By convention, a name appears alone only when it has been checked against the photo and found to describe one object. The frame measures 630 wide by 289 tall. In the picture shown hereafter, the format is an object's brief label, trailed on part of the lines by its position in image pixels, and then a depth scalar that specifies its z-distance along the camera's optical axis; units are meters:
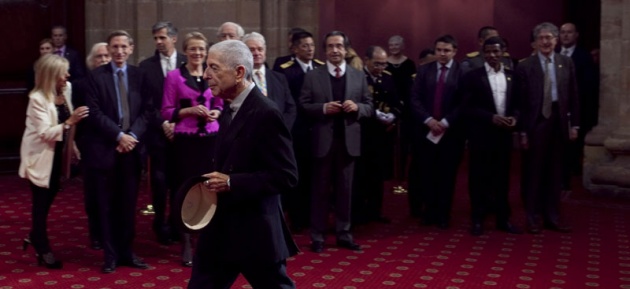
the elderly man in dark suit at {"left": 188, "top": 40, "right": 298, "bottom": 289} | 3.83
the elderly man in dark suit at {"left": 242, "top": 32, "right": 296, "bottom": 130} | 6.97
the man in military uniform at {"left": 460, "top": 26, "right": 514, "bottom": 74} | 7.92
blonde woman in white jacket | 6.20
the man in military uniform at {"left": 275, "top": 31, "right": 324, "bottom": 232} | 7.69
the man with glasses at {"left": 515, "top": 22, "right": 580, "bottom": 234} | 7.65
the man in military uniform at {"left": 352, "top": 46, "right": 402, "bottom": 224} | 7.97
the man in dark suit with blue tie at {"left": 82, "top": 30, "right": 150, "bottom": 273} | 6.30
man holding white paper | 7.82
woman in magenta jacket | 6.38
